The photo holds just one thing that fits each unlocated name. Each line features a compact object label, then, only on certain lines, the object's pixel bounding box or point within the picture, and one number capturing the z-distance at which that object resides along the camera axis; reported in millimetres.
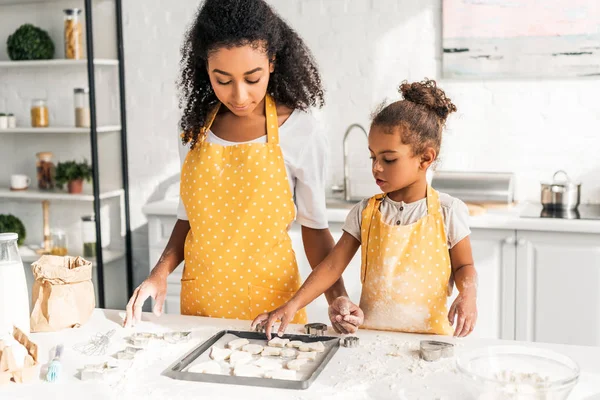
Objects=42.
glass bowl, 1019
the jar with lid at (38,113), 3775
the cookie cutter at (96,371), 1265
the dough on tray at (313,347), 1366
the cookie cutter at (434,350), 1308
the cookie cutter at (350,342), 1394
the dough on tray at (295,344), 1390
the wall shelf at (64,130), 3603
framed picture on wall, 3096
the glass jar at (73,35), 3576
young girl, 1588
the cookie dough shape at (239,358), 1295
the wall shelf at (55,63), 3605
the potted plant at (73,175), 3701
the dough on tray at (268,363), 1271
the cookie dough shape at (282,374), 1231
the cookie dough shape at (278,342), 1394
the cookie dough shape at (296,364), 1277
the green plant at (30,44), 3689
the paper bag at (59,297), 1553
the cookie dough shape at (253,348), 1362
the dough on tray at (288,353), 1343
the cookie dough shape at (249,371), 1235
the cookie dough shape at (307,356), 1322
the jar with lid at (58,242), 3815
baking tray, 1209
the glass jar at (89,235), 3730
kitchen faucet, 3344
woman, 1720
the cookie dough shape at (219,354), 1328
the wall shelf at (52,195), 3635
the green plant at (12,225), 3830
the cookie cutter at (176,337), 1447
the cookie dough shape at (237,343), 1390
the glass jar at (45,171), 3803
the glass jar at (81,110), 3652
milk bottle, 1435
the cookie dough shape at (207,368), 1255
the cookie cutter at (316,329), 1462
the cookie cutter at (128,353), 1355
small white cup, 3807
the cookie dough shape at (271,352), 1350
